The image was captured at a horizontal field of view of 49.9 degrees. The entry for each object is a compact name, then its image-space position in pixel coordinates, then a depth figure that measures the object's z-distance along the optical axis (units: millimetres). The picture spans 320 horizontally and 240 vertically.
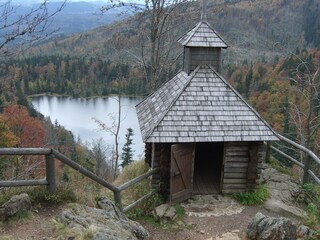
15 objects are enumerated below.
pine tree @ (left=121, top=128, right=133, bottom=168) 41828
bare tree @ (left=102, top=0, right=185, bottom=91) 15878
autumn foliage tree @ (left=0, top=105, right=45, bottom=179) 31283
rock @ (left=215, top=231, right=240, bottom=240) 8352
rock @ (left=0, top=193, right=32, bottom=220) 5617
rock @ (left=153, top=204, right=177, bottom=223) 9164
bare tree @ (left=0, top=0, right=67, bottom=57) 6418
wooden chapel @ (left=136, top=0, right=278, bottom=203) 9742
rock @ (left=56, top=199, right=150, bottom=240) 5426
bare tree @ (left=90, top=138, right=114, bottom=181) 29347
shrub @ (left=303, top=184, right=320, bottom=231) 6884
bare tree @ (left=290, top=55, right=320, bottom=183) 11714
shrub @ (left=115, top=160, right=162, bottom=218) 9359
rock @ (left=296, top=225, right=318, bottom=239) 6553
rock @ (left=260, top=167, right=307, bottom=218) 9781
